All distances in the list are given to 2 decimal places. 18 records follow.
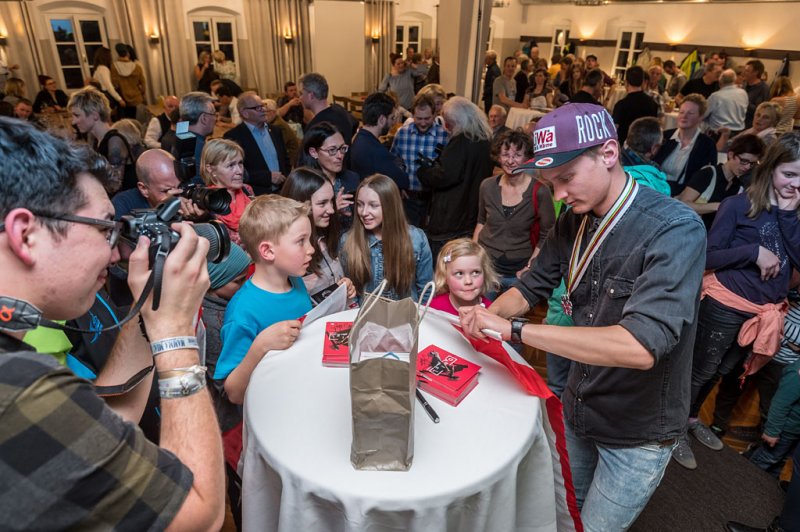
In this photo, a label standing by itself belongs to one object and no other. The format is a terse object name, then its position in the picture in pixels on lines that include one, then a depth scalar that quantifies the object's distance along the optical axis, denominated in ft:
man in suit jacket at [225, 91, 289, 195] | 12.55
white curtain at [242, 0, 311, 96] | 42.55
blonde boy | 5.66
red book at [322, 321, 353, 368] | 5.08
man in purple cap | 4.12
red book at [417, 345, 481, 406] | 4.64
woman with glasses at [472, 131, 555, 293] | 10.27
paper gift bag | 3.43
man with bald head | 8.38
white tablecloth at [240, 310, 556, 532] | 3.68
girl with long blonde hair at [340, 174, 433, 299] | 8.28
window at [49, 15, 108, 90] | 37.11
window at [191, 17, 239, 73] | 41.78
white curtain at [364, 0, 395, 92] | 45.27
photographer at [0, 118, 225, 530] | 2.21
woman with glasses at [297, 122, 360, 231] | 10.33
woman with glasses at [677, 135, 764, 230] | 10.14
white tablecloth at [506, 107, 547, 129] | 25.09
